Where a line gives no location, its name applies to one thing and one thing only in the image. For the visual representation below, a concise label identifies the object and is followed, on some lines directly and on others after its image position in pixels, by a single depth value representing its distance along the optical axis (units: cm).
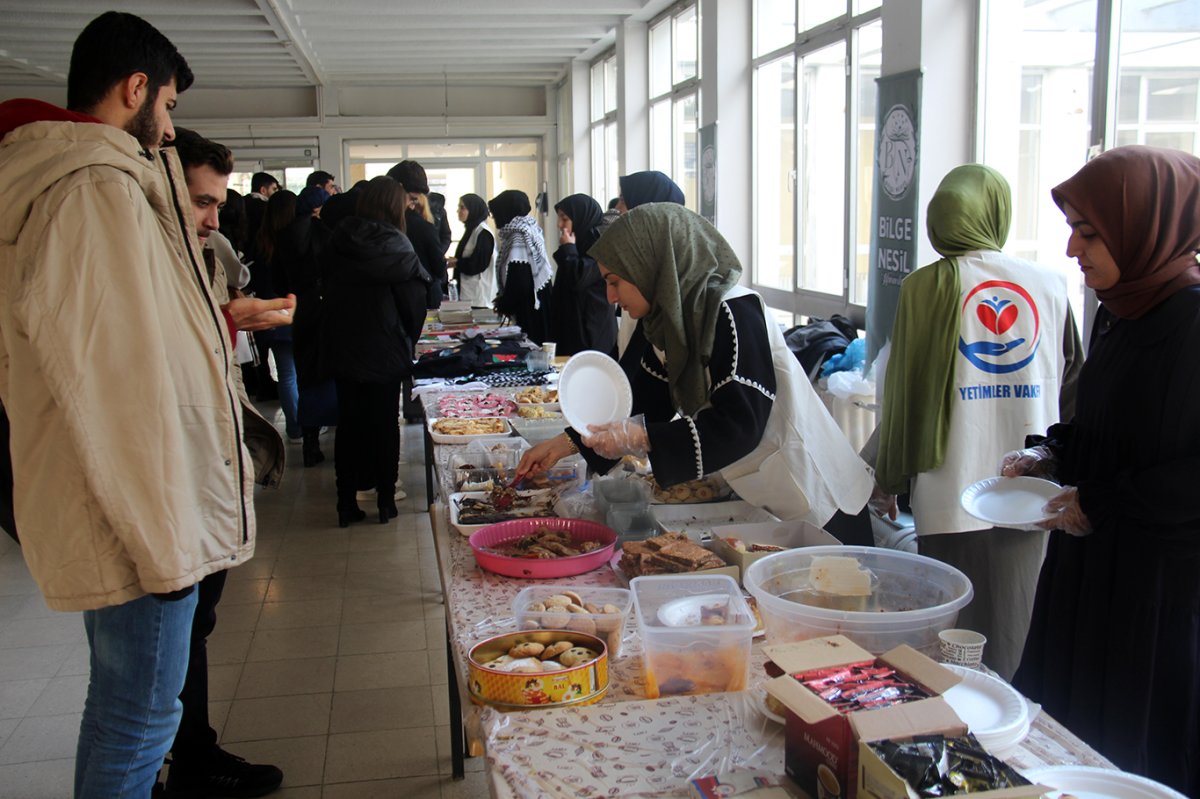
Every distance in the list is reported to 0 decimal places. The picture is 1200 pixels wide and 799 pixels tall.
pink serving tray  191
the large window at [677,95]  802
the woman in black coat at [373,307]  463
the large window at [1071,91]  302
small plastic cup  141
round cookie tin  140
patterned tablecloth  125
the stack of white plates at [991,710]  122
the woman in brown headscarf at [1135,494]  175
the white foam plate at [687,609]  151
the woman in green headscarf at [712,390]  206
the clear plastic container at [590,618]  157
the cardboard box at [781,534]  200
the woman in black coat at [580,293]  554
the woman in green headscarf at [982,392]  255
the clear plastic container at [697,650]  145
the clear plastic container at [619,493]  224
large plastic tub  144
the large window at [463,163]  1441
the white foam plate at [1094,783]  111
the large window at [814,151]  521
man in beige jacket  152
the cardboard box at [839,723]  106
